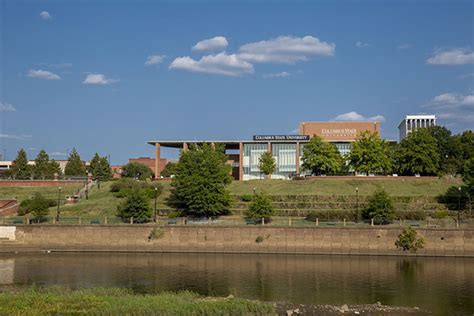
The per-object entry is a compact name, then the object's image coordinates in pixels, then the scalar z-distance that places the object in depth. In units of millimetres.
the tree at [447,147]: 109812
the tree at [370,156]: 96375
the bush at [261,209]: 68000
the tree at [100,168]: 125500
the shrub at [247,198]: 81688
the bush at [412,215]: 70875
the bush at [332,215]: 70750
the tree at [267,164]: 112812
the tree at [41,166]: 120438
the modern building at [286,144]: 125188
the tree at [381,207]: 65688
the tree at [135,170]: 141875
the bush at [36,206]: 72875
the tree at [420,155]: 95000
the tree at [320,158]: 102812
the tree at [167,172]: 128375
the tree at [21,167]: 119450
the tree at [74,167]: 129638
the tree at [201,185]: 73062
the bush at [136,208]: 69125
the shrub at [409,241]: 61625
